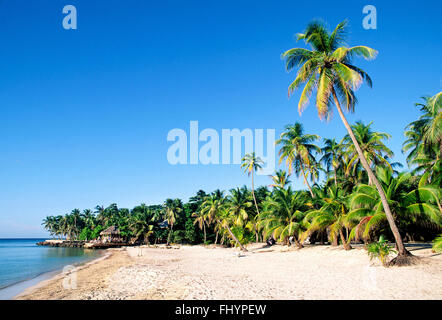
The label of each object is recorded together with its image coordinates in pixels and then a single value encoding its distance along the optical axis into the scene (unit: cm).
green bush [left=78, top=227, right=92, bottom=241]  8049
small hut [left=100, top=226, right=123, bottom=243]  6328
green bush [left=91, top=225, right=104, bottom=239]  7444
